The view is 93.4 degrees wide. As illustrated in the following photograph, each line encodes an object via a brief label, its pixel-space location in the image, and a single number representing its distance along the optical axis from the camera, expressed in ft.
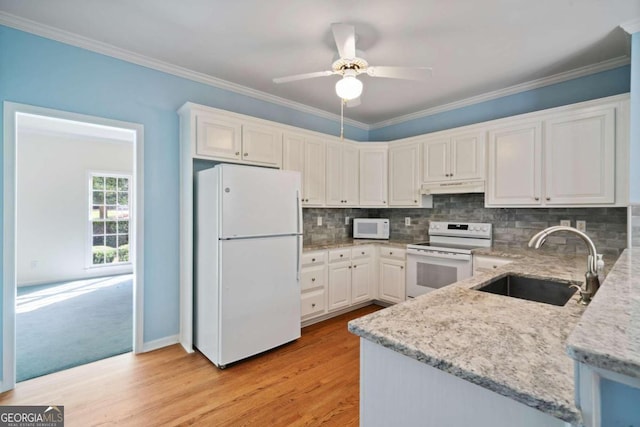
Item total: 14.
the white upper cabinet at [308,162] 11.30
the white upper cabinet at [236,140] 9.23
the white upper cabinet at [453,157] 11.00
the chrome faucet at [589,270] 4.31
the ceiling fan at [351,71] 6.82
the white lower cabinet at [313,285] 10.81
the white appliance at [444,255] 10.50
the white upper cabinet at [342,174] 12.73
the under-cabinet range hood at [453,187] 10.98
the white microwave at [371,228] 13.75
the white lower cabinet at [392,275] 12.29
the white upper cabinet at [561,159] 8.38
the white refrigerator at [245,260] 8.30
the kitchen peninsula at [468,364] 2.38
